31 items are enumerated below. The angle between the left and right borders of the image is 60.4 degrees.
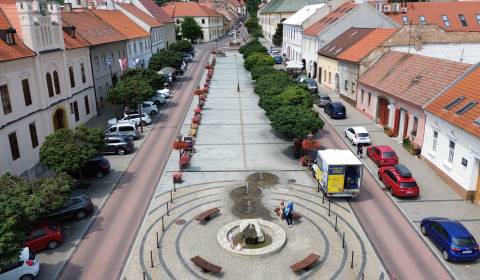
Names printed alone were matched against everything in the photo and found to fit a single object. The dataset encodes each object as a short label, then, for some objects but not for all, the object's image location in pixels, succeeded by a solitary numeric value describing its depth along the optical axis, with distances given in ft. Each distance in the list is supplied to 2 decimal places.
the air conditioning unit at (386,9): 235.89
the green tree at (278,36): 366.47
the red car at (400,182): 88.99
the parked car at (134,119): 144.97
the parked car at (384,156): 105.91
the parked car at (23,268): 61.62
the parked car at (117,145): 120.67
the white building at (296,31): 263.29
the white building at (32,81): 101.76
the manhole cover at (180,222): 81.05
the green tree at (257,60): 226.99
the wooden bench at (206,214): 80.95
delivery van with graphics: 86.89
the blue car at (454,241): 66.23
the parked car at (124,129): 132.87
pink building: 114.73
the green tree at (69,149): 89.76
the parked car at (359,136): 122.38
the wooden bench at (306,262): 63.93
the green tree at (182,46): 301.92
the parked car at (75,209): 81.25
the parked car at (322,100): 169.47
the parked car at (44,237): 71.77
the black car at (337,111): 151.43
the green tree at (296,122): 109.40
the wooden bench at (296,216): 81.61
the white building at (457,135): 86.99
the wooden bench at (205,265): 63.58
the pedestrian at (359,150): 114.93
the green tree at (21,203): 55.42
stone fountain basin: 69.21
